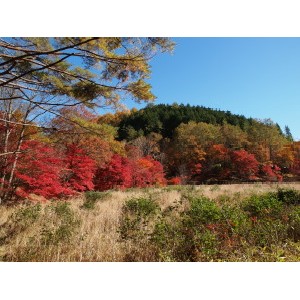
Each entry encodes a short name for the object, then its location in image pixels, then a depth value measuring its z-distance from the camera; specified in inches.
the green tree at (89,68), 133.3
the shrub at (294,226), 159.8
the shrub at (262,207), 209.9
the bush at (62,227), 164.7
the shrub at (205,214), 175.8
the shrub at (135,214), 171.5
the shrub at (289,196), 293.2
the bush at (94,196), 366.3
